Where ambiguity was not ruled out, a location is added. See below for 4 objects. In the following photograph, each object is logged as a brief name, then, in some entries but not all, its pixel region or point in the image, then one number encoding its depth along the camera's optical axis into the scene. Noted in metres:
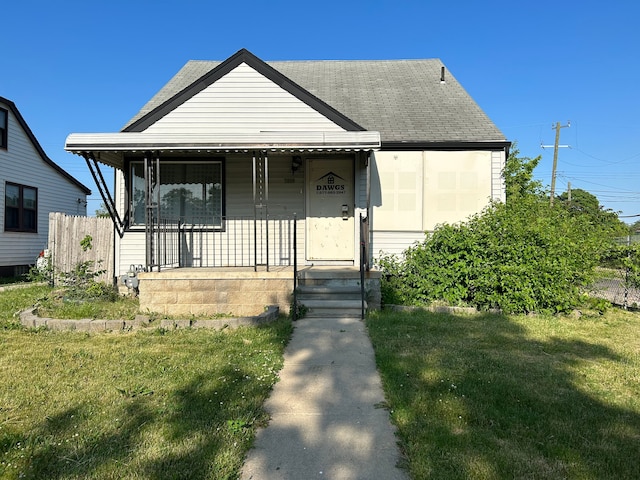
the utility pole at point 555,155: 25.47
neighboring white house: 12.86
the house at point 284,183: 8.01
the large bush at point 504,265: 6.57
